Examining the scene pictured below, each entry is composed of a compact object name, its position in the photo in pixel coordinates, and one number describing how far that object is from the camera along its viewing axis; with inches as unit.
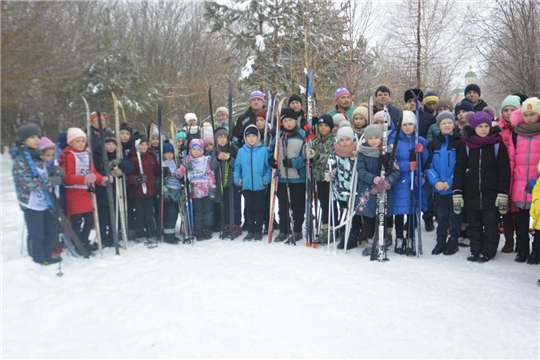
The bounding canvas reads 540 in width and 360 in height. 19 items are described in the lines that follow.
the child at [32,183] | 171.5
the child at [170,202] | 223.9
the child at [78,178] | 188.1
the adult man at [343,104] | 235.4
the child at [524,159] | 163.0
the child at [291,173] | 214.5
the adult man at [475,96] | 230.7
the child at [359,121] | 210.4
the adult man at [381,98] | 227.5
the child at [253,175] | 221.8
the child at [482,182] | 169.6
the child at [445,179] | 187.5
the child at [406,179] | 187.6
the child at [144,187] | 215.9
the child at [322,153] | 205.8
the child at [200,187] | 226.2
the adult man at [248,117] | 242.8
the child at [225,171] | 227.1
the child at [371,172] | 182.1
